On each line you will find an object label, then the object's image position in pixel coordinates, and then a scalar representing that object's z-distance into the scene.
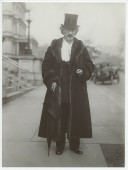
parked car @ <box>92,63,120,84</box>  6.86
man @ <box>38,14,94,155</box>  3.14
